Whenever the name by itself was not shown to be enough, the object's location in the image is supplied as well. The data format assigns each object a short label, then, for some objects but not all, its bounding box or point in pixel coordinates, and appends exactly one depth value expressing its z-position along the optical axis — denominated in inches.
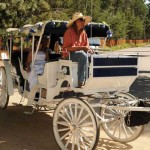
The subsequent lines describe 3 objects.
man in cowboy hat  252.4
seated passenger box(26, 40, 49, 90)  295.0
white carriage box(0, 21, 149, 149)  232.4
